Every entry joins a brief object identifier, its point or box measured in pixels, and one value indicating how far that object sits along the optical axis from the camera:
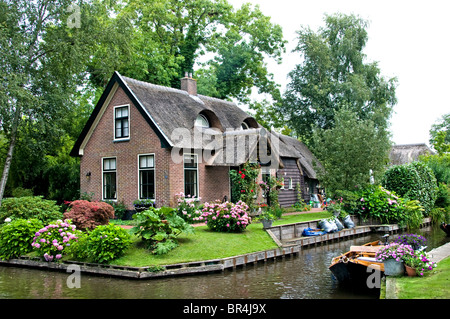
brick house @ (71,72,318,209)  18.86
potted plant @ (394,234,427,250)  10.20
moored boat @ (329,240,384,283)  10.52
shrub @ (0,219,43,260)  13.43
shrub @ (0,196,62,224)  15.05
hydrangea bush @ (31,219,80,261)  12.58
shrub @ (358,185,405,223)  21.80
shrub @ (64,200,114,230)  13.86
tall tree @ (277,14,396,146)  33.75
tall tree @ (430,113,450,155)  60.97
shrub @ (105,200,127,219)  19.62
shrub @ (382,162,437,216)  24.00
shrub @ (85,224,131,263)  11.95
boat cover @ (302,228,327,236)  17.77
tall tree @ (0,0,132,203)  20.56
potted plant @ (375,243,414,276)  9.50
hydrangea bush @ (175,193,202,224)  16.38
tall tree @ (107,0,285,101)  31.14
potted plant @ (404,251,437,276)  9.27
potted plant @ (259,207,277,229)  15.65
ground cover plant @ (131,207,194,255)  12.54
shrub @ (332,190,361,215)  21.47
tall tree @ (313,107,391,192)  21.94
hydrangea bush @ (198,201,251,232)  14.96
